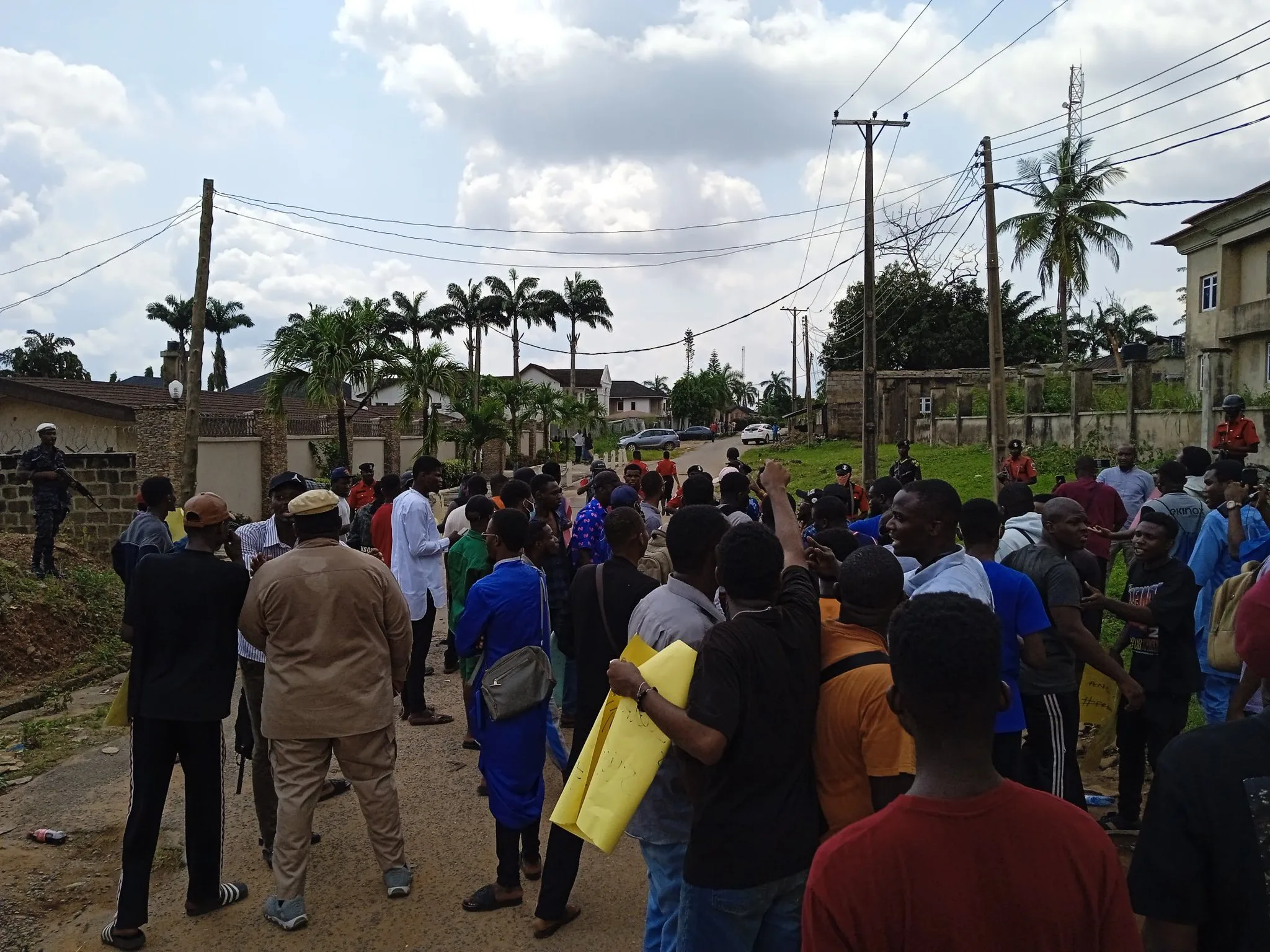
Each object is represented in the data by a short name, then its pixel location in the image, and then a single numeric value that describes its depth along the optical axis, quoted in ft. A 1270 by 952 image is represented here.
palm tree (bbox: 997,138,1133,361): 117.80
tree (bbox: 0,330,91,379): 169.07
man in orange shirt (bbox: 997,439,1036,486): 38.81
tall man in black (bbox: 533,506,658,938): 13.80
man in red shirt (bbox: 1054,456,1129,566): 27.53
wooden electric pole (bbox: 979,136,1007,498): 52.65
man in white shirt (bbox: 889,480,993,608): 11.99
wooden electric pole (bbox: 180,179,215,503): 48.16
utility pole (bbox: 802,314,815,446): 166.32
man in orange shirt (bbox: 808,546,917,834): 8.41
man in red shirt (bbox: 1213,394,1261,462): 33.53
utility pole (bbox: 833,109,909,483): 62.13
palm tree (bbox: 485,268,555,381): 160.45
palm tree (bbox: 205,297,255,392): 198.75
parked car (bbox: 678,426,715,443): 197.36
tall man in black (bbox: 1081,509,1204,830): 15.92
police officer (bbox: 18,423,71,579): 37.17
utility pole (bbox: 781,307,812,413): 206.49
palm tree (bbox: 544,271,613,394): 176.65
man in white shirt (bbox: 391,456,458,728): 24.07
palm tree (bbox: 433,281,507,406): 161.07
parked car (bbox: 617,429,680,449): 173.78
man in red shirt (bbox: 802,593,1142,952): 5.31
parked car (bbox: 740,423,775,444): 180.45
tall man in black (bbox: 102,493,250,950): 14.08
